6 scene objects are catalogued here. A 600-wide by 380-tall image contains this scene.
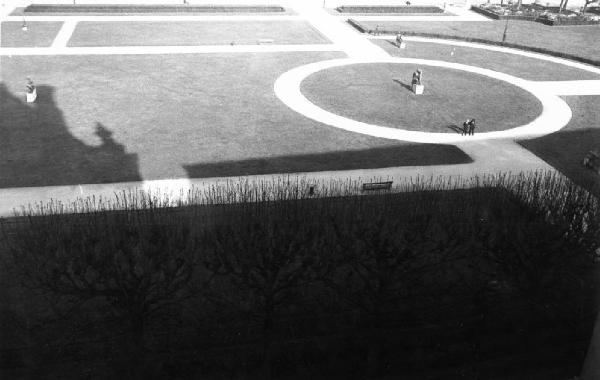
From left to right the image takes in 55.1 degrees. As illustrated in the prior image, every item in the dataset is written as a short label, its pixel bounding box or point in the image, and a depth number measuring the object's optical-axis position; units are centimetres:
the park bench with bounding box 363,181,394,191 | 2864
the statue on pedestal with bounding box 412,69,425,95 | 4475
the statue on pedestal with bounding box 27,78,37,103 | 3956
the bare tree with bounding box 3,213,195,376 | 1805
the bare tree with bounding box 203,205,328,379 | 1894
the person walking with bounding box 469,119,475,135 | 3681
